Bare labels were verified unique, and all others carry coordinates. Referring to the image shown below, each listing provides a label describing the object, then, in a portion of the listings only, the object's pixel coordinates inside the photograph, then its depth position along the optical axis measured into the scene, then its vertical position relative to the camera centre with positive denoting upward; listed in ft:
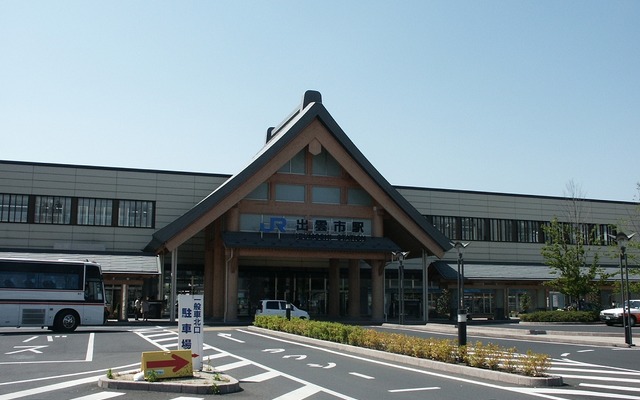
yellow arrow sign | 41.91 -4.32
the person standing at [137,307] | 128.73 -2.43
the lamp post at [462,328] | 56.13 -2.58
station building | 125.29 +11.93
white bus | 90.22 -0.06
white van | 122.31 -2.47
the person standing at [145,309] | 124.77 -2.70
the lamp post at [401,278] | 114.42 +2.35
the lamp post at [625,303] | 75.41 -0.53
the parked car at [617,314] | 118.21 -2.86
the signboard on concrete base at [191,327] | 47.50 -2.27
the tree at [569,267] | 134.10 +6.07
